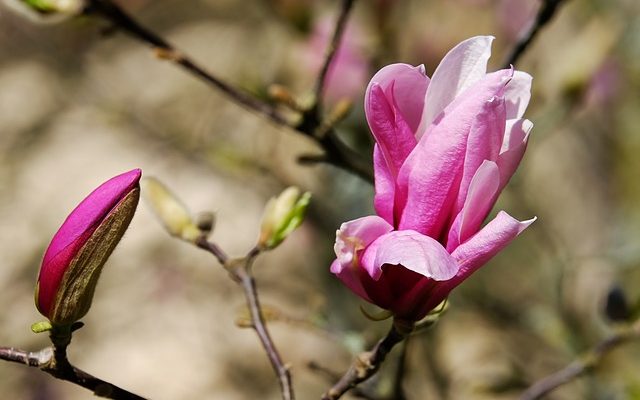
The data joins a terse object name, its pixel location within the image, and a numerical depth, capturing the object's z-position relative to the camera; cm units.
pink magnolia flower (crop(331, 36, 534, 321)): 82
